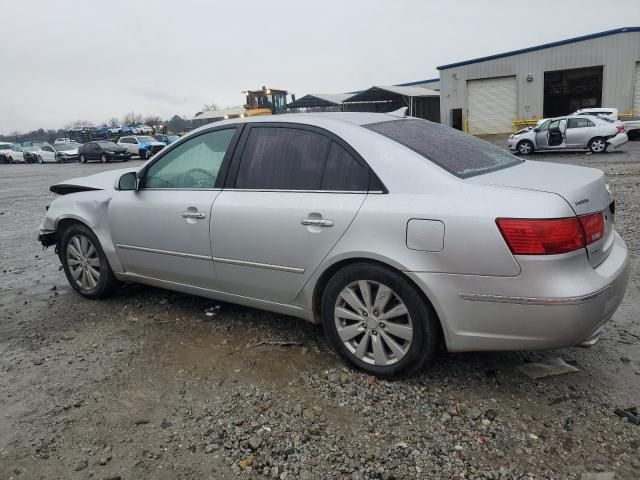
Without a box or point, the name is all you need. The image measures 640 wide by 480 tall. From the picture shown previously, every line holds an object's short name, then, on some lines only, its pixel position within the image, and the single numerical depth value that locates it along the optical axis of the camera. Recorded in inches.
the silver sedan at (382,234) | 106.7
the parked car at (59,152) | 1496.1
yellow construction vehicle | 898.1
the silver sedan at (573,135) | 726.5
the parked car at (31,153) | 1628.1
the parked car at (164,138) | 1514.4
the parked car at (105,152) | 1316.4
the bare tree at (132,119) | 4397.9
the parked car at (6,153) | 1761.8
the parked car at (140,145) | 1375.7
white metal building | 1184.8
